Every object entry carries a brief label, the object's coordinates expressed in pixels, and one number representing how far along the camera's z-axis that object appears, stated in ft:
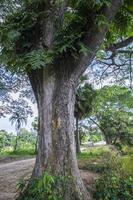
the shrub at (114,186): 9.27
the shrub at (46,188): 7.50
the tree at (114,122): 38.52
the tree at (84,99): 29.23
